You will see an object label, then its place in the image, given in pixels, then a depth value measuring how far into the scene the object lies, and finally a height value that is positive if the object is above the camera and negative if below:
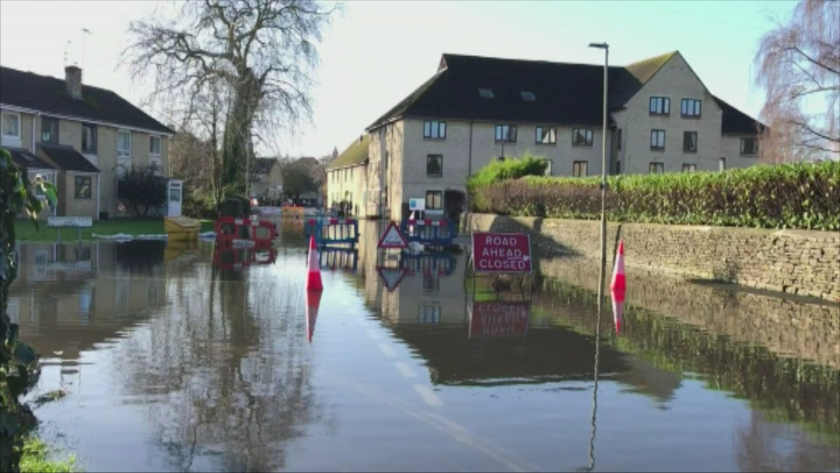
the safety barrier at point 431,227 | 28.97 -0.92
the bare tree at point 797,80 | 31.48 +5.31
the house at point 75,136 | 39.81 +3.44
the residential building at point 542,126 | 57.81 +6.10
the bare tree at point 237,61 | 44.09 +7.79
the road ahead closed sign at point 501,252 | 16.66 -0.93
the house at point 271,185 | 114.31 +2.64
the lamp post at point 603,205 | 22.97 +0.13
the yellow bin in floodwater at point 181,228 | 30.72 -1.06
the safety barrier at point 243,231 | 28.72 -1.09
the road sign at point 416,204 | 52.66 +0.10
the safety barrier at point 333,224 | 28.73 -1.02
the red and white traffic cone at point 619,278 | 16.81 -1.41
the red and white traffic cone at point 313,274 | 15.70 -1.37
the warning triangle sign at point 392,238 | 25.39 -1.04
